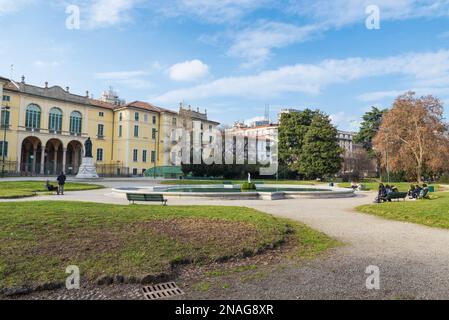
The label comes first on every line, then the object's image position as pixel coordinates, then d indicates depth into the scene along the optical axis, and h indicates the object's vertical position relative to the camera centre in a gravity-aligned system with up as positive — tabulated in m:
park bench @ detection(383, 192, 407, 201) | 17.91 -1.10
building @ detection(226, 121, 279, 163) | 64.31 +13.20
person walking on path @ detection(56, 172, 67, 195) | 21.22 -0.62
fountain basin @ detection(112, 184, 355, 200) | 18.70 -1.21
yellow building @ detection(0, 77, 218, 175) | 51.09 +7.28
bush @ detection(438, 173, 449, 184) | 51.73 -0.53
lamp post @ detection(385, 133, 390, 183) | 45.66 +3.38
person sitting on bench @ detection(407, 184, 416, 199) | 20.41 -1.02
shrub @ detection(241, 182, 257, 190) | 24.74 -0.90
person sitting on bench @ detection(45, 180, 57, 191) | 22.11 -1.04
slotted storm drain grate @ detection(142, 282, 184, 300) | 4.71 -1.70
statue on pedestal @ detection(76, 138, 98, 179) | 37.31 +0.60
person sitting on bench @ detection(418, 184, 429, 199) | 19.71 -1.06
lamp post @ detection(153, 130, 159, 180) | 64.69 +5.73
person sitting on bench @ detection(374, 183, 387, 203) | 18.12 -1.03
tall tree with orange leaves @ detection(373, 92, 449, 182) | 44.19 +5.36
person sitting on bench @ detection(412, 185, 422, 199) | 19.91 -1.04
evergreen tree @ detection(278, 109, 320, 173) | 58.59 +7.07
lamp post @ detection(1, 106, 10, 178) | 48.26 +6.76
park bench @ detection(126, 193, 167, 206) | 15.02 -1.09
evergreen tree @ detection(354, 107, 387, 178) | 69.19 +9.62
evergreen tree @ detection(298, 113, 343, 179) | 52.78 +3.52
